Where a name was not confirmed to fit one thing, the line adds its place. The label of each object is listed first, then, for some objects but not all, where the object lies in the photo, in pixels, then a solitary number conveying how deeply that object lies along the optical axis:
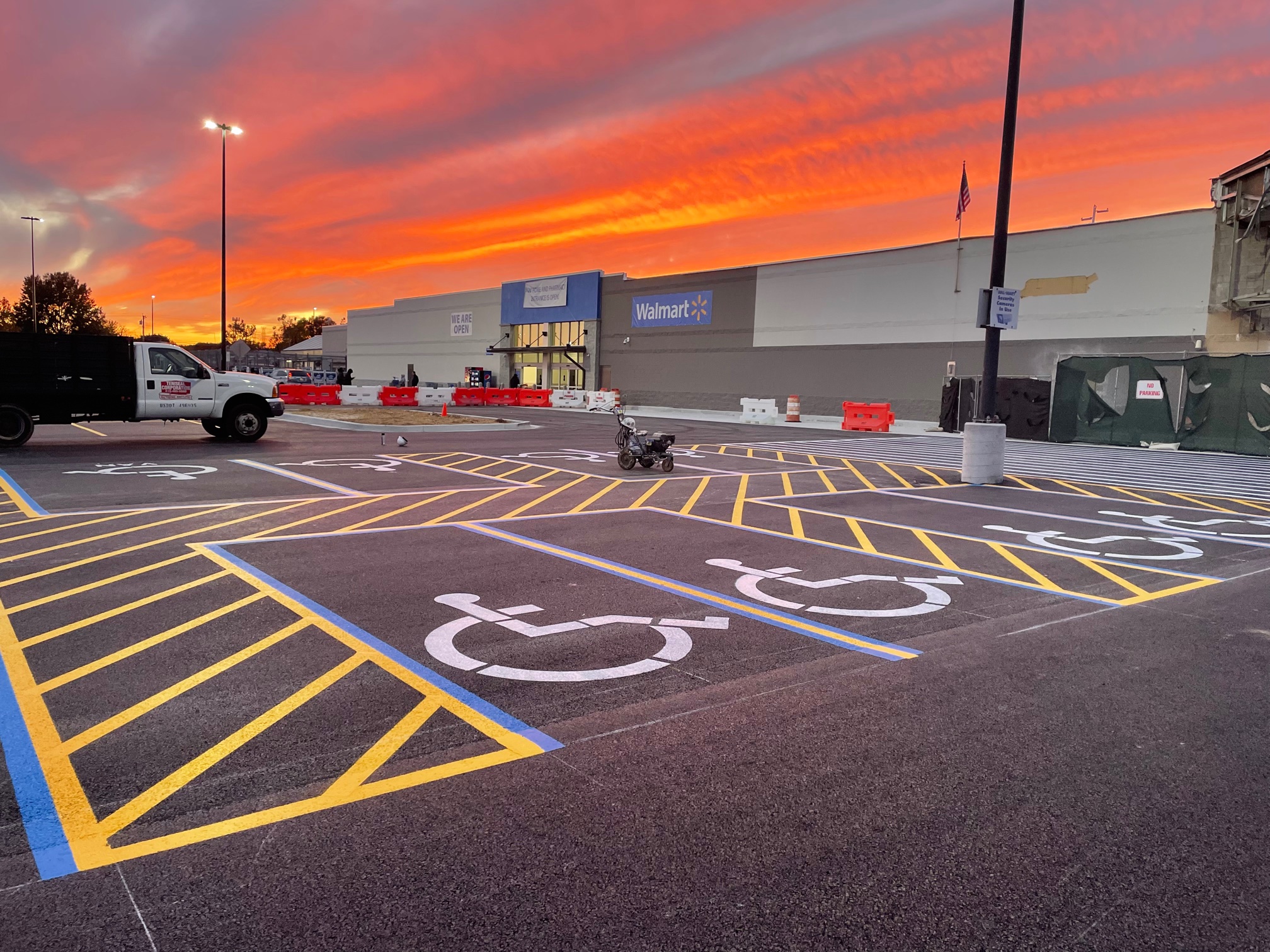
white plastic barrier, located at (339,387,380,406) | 41.38
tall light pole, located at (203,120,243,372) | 33.78
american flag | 35.66
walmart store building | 32.06
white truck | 17.94
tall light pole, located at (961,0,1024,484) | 14.04
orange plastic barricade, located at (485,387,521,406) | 49.25
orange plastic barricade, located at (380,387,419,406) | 41.84
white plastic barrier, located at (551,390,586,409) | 46.12
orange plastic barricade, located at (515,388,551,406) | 48.09
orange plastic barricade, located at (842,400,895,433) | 32.47
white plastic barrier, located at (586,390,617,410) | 44.88
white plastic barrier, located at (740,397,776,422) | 37.06
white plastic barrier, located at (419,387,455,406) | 42.66
